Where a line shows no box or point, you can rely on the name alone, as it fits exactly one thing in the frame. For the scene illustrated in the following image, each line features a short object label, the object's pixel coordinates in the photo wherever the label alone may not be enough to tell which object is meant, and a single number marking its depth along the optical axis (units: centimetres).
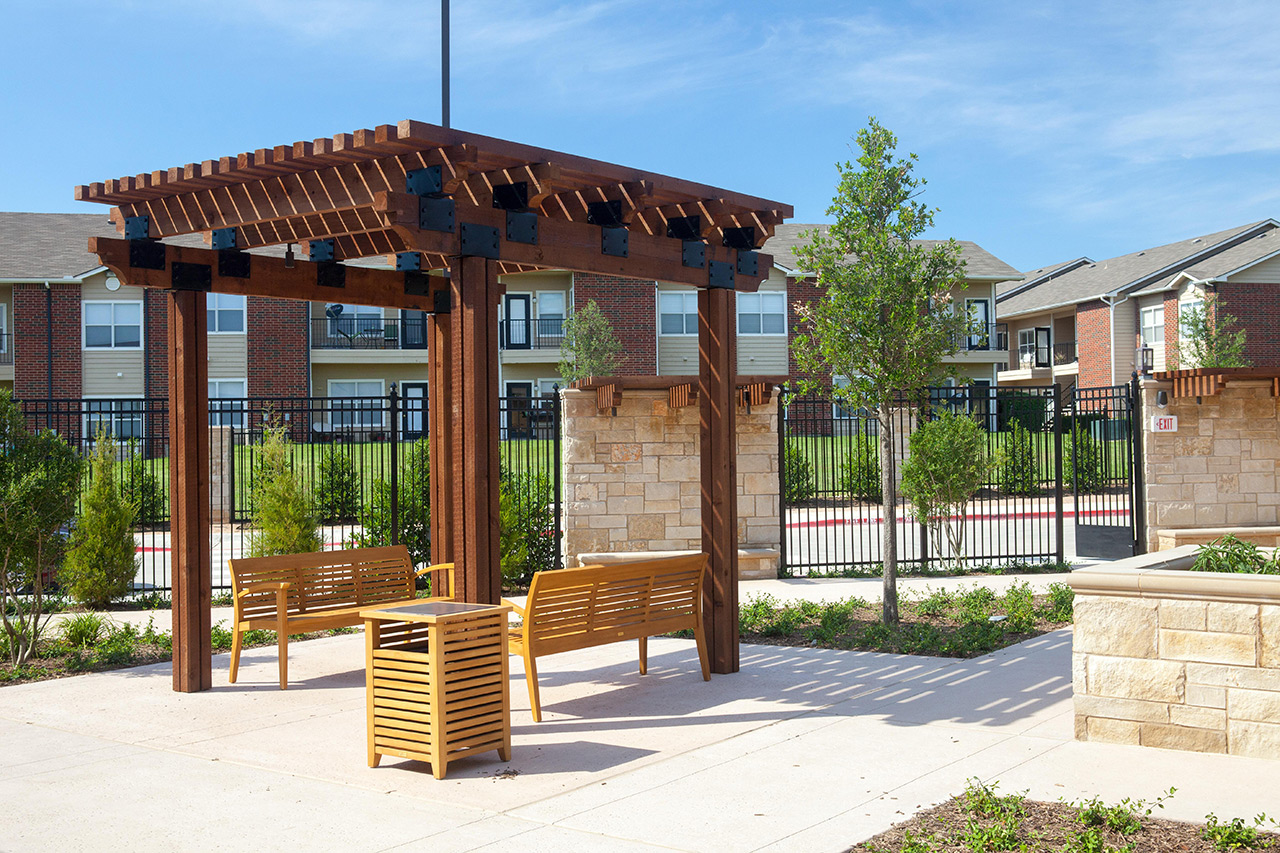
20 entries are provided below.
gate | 1486
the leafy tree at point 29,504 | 846
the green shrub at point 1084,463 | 2306
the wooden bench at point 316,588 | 790
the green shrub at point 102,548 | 1194
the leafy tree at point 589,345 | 3362
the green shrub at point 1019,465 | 2129
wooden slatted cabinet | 562
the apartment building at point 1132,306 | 3606
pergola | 652
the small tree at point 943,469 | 1448
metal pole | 957
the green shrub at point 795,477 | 2373
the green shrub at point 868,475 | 2339
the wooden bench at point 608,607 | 686
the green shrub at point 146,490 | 1694
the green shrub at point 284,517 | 1222
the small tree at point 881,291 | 967
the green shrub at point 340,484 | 2031
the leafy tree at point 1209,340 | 3222
